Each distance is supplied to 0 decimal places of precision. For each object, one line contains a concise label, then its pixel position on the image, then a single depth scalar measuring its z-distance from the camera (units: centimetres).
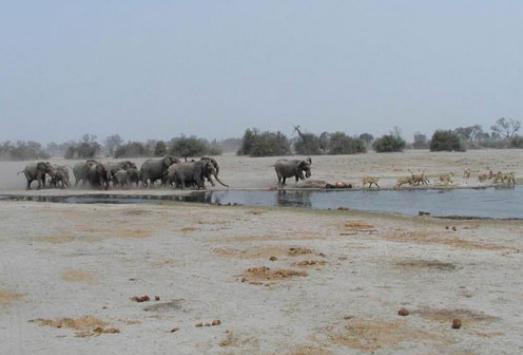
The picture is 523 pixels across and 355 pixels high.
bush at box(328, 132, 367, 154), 6372
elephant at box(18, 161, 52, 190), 4128
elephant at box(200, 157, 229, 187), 3891
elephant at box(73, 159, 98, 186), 4097
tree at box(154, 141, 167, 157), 7073
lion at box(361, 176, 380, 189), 3642
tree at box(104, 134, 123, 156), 14111
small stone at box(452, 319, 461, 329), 865
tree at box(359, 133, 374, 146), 10841
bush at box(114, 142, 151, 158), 7519
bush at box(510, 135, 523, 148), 7498
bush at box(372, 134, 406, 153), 6349
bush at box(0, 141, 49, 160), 8550
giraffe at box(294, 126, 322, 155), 6615
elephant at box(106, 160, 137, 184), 4086
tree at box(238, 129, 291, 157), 6319
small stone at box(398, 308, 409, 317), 929
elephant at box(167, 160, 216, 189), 3834
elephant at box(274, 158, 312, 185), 3912
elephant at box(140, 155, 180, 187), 4056
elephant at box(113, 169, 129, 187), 4028
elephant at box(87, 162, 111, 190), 4019
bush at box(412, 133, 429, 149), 8412
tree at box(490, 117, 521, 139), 11002
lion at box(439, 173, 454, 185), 3656
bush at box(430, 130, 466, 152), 6304
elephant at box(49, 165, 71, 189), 4150
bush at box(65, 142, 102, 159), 7911
